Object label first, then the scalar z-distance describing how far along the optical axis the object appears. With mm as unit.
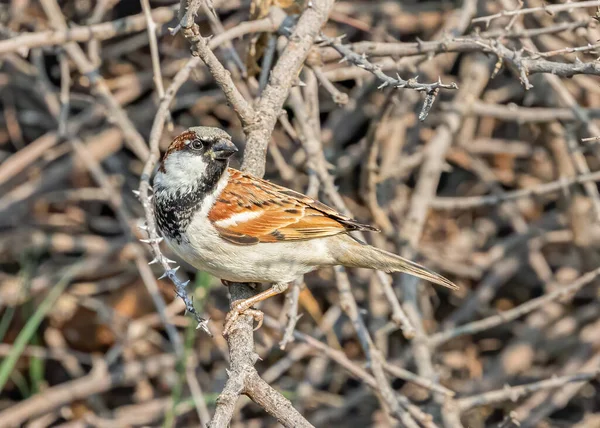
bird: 5852
